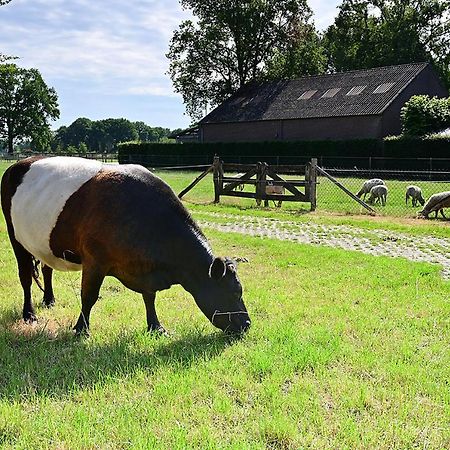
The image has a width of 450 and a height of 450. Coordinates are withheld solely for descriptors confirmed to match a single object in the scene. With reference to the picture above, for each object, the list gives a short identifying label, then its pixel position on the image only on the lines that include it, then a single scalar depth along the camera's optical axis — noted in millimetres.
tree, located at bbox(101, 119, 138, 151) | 140375
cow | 4672
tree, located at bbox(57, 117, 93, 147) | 135625
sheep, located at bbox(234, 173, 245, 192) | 19205
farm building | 39906
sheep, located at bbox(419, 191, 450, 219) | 15031
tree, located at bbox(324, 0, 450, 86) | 53125
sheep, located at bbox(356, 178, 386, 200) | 19828
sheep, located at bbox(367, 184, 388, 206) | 18703
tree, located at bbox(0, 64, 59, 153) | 74062
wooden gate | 16508
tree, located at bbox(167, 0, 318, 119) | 54031
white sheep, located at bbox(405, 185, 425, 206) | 18141
